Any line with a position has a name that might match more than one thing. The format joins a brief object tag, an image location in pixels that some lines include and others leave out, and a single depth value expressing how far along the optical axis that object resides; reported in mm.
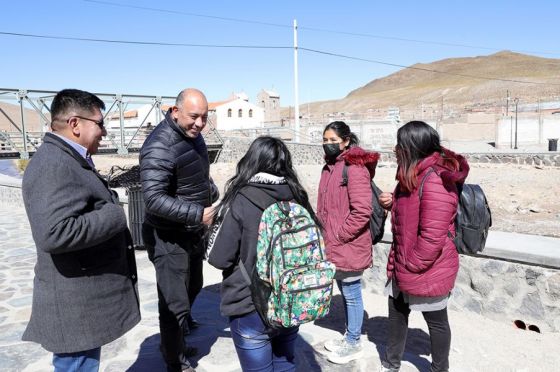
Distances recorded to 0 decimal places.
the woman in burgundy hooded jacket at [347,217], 3053
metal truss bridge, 19445
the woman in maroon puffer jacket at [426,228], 2477
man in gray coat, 1808
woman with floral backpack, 2074
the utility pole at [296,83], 29828
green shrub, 28661
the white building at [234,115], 61656
